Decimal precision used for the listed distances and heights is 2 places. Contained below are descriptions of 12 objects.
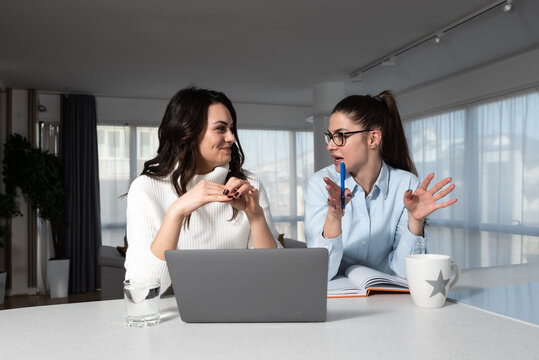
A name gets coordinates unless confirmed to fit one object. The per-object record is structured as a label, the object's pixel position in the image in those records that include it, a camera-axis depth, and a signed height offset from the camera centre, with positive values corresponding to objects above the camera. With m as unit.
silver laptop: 0.99 -0.24
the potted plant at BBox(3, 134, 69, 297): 5.87 -0.09
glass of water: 1.00 -0.28
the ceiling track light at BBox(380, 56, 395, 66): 4.98 +1.18
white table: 0.83 -0.32
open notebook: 1.26 -0.31
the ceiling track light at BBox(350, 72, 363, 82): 5.54 +1.15
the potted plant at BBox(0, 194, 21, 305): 5.38 -0.42
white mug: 1.11 -0.26
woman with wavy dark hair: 1.41 -0.06
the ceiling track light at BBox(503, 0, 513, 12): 3.46 +1.23
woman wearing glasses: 1.57 -0.08
